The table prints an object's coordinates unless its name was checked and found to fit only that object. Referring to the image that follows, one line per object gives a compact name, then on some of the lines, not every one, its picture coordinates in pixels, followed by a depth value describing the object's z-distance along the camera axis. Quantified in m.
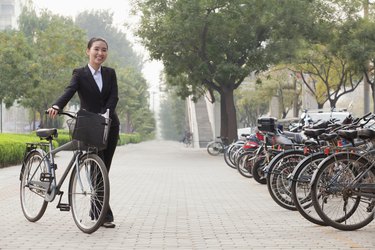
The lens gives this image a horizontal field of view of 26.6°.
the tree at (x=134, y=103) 73.75
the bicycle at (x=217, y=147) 33.38
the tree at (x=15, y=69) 36.88
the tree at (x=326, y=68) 38.48
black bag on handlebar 6.97
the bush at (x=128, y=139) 60.68
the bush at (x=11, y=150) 19.95
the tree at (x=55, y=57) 40.72
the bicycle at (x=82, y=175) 6.94
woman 7.57
